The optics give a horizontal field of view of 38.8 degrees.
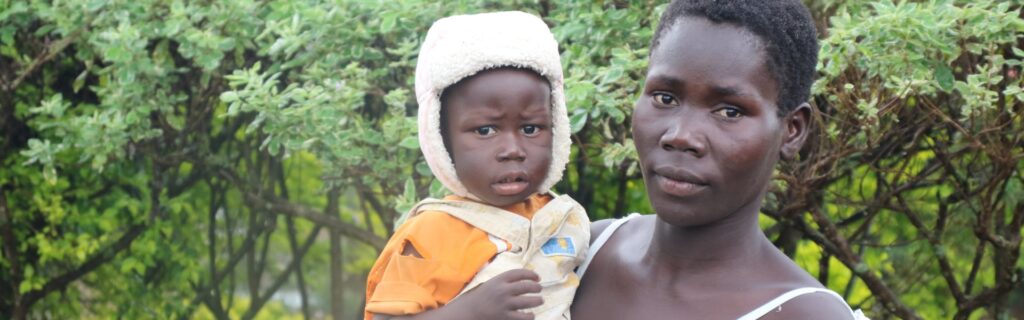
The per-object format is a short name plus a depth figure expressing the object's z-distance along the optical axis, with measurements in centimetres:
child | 269
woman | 229
